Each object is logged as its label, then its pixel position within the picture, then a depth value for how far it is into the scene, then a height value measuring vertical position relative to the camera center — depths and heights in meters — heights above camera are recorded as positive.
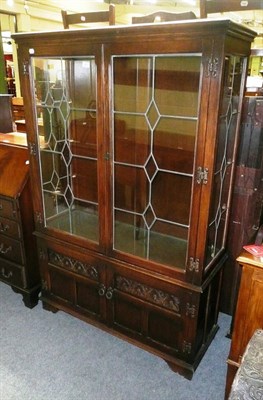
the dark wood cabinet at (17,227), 2.12 -0.89
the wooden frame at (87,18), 1.58 +0.37
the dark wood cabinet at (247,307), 1.38 -0.91
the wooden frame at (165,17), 1.53 +0.35
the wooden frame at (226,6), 1.36 +0.36
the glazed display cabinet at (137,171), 1.41 -0.41
